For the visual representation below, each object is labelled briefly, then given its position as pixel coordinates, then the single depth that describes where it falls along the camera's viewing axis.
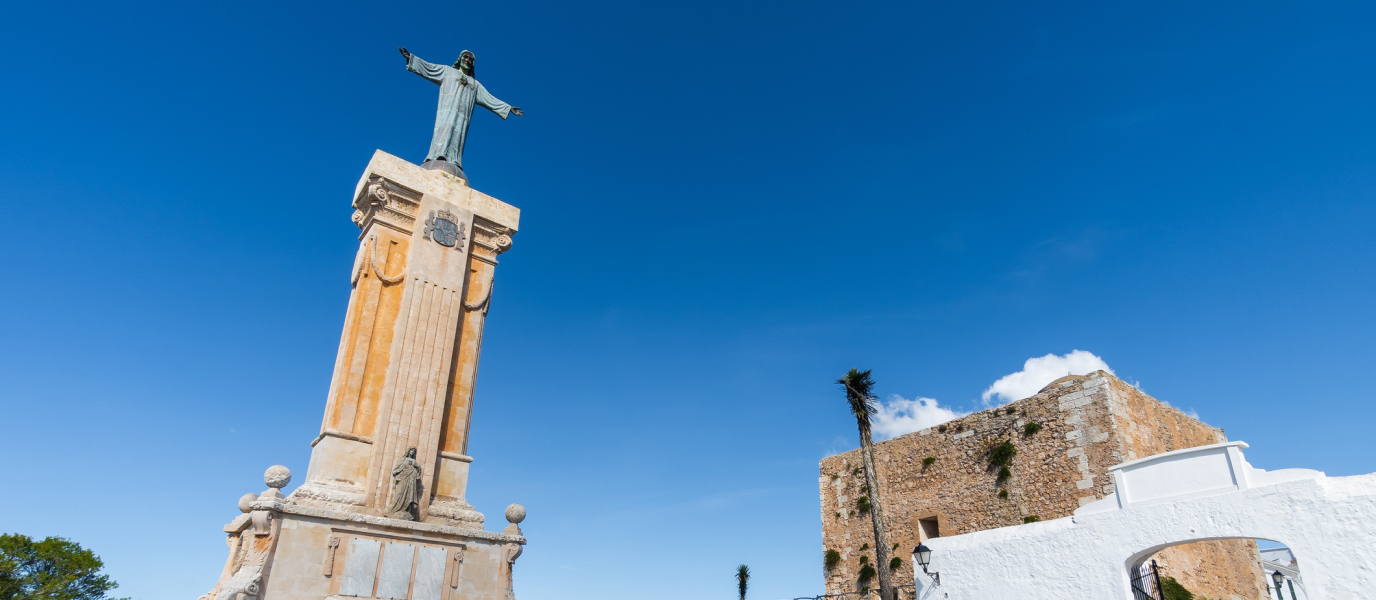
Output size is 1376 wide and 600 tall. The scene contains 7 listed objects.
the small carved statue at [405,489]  10.12
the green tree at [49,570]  27.61
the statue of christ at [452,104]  13.58
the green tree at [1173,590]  16.21
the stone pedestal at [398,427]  9.16
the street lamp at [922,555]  13.07
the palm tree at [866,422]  18.70
